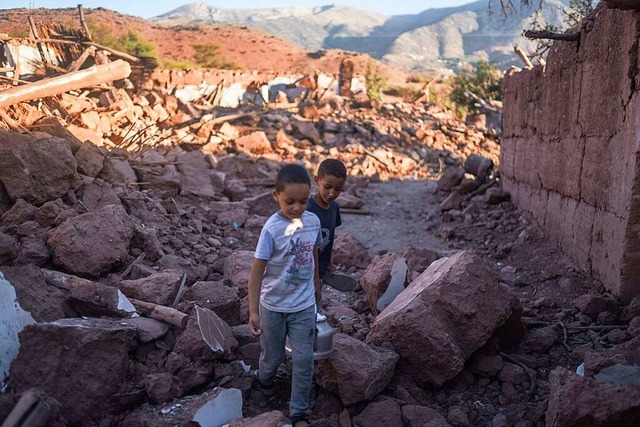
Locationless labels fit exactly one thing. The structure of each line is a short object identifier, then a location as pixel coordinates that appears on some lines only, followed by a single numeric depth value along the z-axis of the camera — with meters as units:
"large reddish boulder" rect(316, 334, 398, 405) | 2.80
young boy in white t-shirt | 2.59
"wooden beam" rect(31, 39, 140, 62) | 9.51
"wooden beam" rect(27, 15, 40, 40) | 8.67
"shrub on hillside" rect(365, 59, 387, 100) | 22.81
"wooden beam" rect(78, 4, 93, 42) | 10.83
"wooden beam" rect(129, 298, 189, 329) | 3.27
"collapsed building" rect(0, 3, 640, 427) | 2.62
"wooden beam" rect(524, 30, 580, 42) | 4.66
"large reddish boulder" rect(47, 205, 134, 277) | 3.80
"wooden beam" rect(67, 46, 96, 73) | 10.31
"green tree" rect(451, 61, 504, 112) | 20.17
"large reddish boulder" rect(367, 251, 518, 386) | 3.03
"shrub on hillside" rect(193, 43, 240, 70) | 31.03
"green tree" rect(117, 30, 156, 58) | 20.07
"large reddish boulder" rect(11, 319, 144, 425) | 2.58
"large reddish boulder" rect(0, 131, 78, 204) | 4.56
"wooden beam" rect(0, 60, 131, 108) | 6.79
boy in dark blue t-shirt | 3.37
